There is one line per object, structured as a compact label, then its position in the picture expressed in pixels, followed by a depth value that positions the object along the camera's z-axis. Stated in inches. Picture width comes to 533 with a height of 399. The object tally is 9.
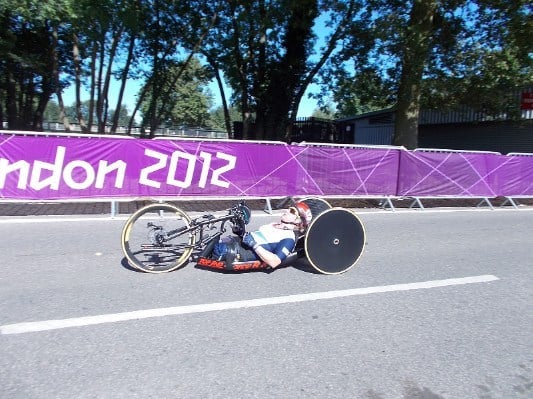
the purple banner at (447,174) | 460.0
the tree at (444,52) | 560.4
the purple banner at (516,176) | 508.1
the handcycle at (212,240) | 207.8
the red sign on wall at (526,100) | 757.9
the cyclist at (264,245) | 206.2
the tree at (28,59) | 493.7
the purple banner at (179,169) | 326.0
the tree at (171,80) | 958.4
